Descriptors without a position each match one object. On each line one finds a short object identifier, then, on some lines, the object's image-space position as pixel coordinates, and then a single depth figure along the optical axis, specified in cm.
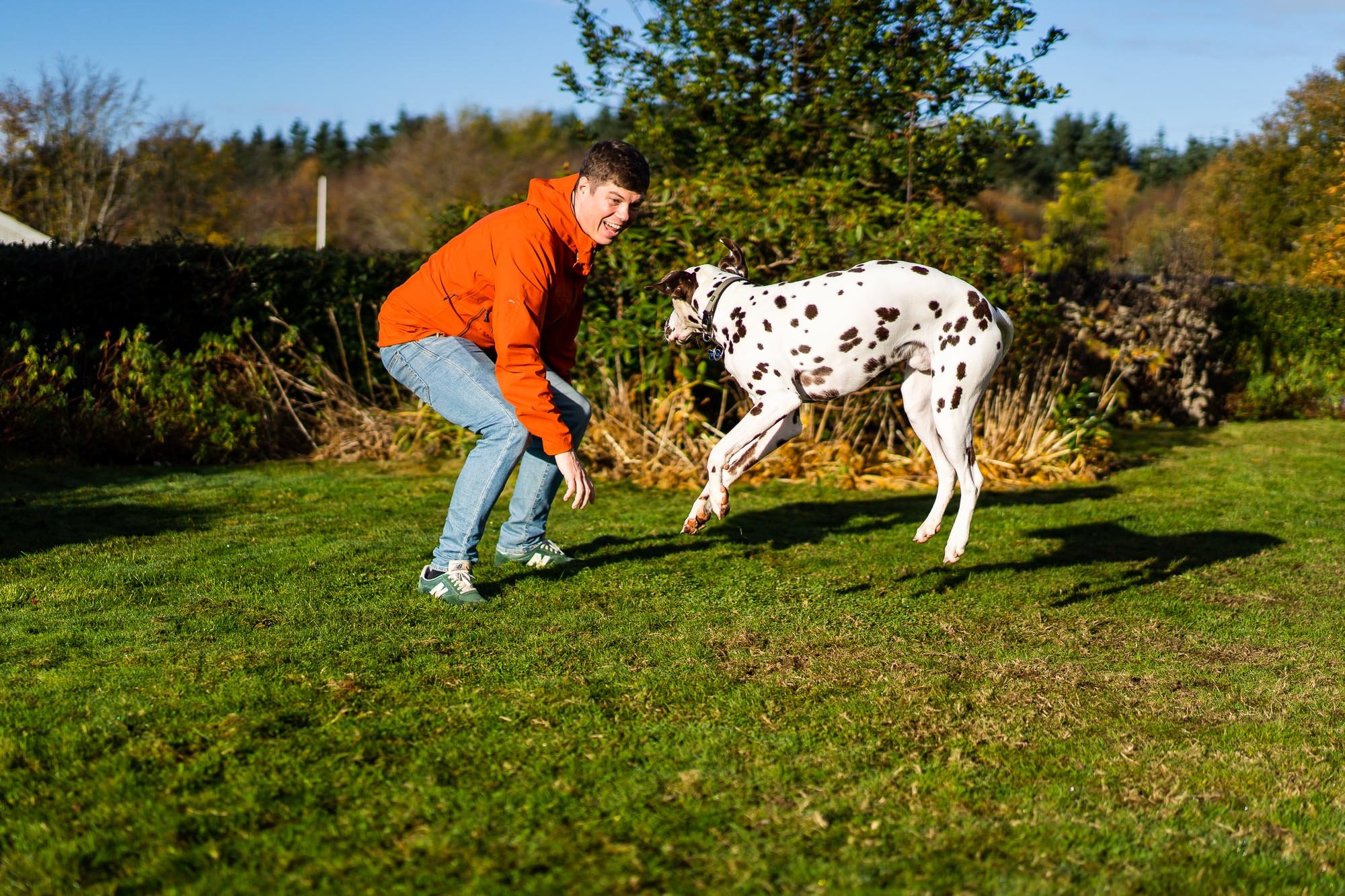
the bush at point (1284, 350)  1491
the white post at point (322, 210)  4950
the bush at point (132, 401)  924
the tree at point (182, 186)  3972
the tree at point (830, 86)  1012
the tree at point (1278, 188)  2392
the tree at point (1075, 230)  1694
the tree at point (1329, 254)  1741
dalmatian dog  495
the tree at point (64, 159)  3322
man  476
